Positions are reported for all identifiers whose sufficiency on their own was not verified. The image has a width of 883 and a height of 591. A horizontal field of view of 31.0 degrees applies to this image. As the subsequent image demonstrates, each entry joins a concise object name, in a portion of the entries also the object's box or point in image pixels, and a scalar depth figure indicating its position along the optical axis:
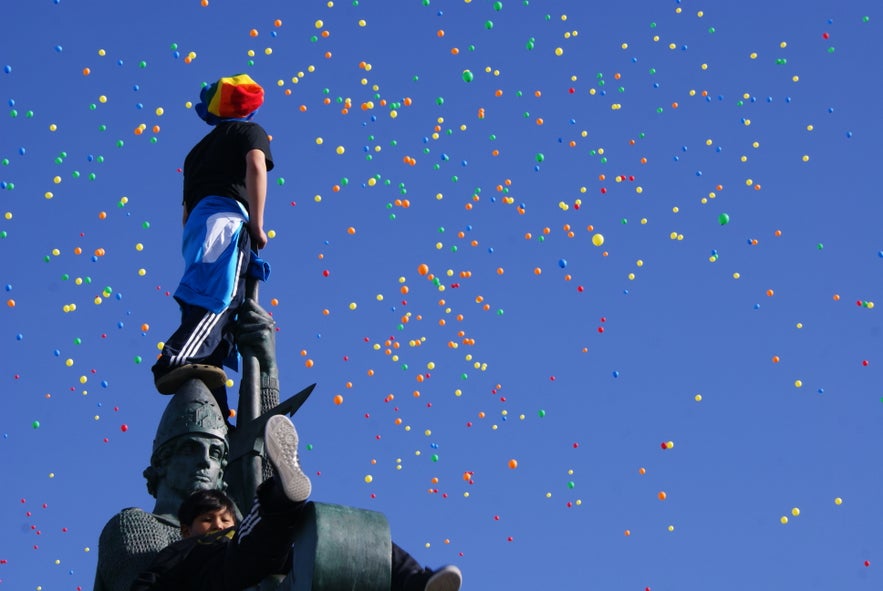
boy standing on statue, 9.88
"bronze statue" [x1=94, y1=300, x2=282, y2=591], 8.80
